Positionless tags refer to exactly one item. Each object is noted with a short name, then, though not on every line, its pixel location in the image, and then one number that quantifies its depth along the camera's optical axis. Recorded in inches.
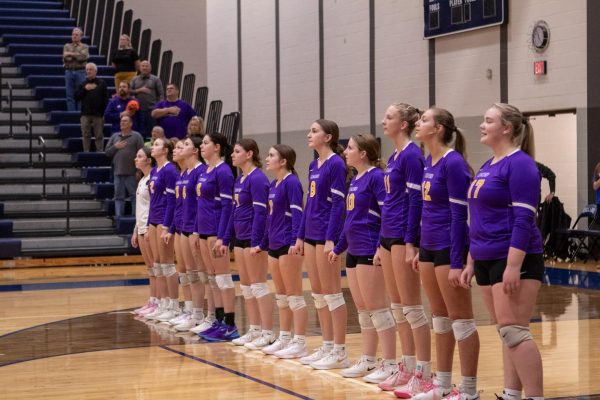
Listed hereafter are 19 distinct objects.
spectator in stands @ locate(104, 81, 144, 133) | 669.3
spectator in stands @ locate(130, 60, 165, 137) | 697.6
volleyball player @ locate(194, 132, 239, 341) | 344.8
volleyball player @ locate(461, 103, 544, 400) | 201.3
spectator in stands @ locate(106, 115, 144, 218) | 601.6
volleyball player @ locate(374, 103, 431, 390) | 245.0
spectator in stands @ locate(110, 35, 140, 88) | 748.6
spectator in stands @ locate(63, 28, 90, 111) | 737.6
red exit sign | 581.3
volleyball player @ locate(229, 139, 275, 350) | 323.9
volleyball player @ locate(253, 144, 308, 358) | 307.4
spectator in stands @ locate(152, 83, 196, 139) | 664.4
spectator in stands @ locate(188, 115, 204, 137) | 425.7
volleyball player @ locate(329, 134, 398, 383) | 264.4
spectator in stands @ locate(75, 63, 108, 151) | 684.7
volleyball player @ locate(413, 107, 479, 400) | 224.1
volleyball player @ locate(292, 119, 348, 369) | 286.2
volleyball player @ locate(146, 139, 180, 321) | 392.2
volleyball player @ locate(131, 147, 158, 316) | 413.1
